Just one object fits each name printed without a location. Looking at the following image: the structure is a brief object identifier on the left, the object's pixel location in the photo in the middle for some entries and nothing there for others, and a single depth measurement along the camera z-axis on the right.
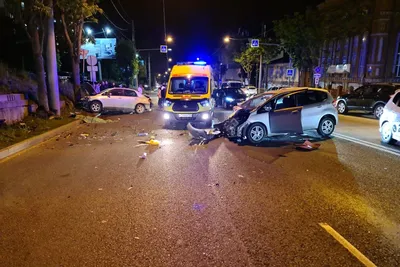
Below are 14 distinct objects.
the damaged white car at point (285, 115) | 10.27
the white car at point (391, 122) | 9.44
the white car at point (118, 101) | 19.12
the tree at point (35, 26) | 13.40
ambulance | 13.38
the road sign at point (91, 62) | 21.94
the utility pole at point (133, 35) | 34.76
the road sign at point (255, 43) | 32.67
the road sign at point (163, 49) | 35.84
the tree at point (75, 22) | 14.30
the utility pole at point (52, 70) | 14.40
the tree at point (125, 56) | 44.06
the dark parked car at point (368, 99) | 17.36
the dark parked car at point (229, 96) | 22.84
